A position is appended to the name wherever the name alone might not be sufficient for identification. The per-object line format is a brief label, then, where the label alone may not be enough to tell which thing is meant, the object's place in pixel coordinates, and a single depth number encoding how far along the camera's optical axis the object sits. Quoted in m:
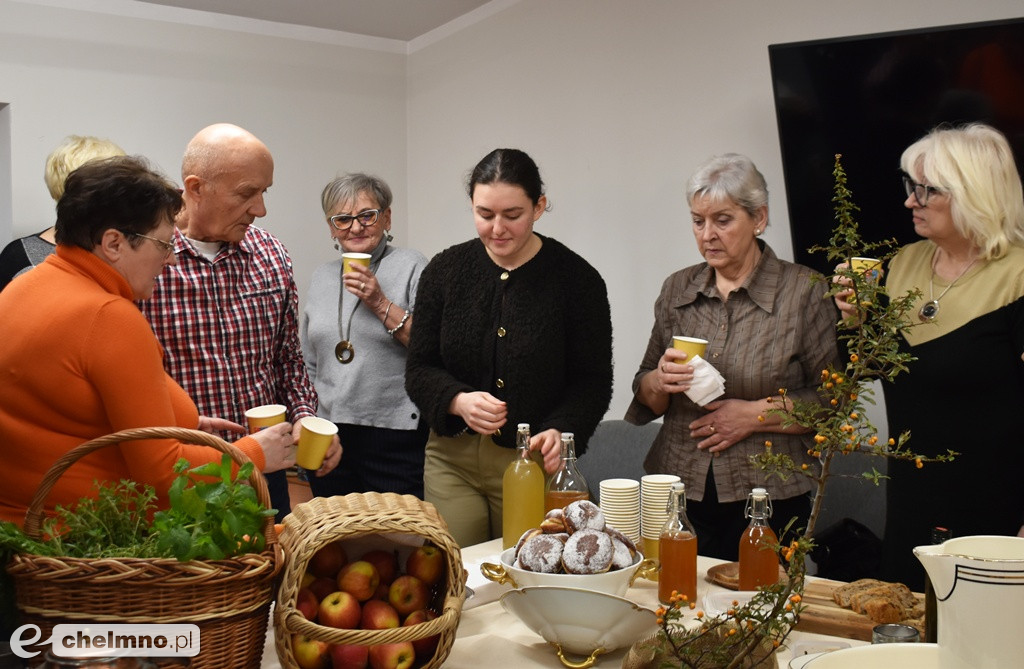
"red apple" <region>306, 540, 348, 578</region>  1.52
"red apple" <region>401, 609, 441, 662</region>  1.46
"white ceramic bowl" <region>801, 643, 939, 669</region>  0.96
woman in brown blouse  2.50
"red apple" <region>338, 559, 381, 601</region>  1.48
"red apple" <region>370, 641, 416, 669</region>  1.43
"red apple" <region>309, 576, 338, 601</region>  1.49
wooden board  1.62
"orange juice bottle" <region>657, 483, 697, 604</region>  1.78
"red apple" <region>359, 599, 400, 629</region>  1.43
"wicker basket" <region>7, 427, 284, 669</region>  1.32
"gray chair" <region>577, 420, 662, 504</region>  3.86
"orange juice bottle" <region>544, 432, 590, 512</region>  1.99
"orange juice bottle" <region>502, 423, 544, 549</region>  2.04
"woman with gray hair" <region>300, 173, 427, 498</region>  3.36
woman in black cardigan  2.58
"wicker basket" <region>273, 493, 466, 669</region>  1.40
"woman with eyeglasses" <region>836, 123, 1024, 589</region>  2.29
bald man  2.49
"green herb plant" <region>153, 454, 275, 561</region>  1.36
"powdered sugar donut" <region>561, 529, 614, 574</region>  1.59
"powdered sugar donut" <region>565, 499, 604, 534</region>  1.65
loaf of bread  1.64
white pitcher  0.88
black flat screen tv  2.76
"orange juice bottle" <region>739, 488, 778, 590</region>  1.77
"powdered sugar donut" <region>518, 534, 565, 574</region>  1.60
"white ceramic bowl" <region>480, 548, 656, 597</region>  1.57
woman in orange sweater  1.70
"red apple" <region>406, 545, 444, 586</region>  1.54
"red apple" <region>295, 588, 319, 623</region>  1.44
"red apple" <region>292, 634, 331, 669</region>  1.43
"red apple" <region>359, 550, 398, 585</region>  1.54
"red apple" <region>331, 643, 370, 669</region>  1.42
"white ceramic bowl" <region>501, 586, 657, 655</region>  1.47
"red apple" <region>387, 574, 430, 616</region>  1.49
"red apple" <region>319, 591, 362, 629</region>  1.42
